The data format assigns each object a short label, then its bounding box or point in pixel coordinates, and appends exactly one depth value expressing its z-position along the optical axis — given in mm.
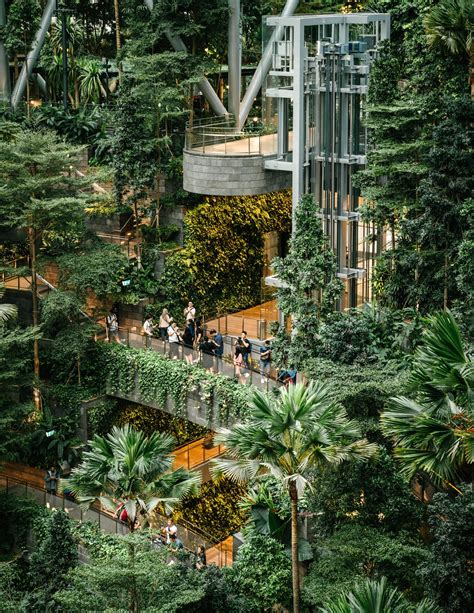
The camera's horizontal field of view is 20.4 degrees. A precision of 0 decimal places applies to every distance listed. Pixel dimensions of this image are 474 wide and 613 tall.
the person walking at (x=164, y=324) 36156
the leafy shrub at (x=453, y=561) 21422
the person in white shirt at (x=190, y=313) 35938
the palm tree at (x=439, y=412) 21922
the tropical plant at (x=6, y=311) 33500
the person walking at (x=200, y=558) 27031
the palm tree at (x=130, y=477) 24672
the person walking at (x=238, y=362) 33188
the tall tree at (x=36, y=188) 35312
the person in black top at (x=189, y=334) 35562
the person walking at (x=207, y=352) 34344
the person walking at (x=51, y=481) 33734
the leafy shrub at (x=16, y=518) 33125
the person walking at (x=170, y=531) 29455
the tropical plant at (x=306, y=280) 30500
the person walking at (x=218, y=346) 34188
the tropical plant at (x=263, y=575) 25953
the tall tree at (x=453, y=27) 31194
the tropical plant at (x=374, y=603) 18984
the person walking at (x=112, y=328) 37375
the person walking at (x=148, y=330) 36375
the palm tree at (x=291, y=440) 23109
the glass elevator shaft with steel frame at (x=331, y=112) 34938
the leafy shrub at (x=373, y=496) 24984
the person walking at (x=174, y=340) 35438
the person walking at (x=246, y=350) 33125
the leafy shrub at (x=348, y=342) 27188
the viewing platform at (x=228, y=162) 37406
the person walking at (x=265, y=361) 32406
